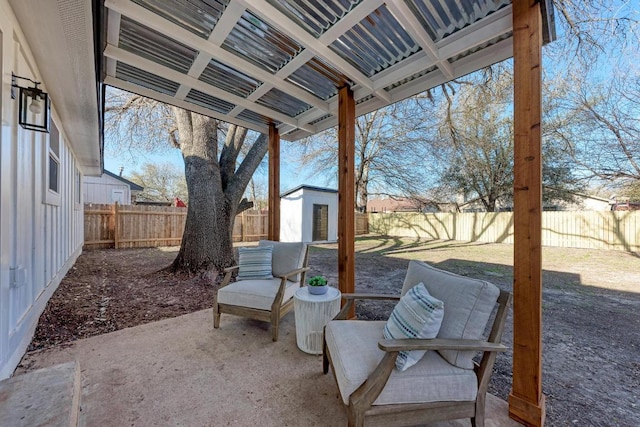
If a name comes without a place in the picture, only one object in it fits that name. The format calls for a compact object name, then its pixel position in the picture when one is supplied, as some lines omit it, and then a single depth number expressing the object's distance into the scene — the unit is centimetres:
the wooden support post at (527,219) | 163
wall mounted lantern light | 213
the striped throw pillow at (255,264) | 329
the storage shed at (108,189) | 1355
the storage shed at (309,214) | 1155
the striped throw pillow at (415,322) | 149
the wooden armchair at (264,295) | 276
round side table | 244
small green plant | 263
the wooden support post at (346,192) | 298
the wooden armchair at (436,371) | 139
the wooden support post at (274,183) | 422
